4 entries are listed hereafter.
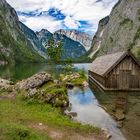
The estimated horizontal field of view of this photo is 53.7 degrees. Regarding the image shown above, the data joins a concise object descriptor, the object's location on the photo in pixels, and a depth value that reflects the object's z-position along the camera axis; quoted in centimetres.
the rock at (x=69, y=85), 2702
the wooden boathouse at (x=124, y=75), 2295
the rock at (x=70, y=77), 3113
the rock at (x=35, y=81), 2103
